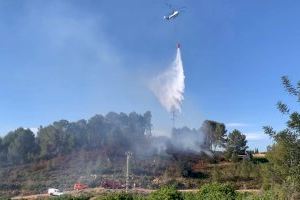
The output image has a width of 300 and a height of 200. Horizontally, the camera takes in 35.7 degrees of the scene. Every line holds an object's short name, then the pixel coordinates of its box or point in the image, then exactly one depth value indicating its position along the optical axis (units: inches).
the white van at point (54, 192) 2006.0
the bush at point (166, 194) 1249.3
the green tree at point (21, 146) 3014.3
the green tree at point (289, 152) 389.1
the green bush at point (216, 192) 1259.8
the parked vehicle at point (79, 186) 2089.4
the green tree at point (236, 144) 2733.8
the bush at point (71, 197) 1652.2
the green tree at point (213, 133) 3006.9
